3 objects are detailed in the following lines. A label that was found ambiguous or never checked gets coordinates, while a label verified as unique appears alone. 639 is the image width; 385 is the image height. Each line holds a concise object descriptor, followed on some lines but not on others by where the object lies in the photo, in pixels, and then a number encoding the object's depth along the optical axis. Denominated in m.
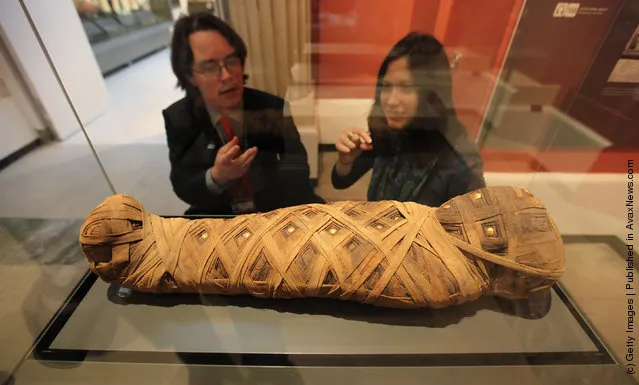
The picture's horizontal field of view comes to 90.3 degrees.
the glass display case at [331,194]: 0.56
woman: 0.79
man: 0.73
